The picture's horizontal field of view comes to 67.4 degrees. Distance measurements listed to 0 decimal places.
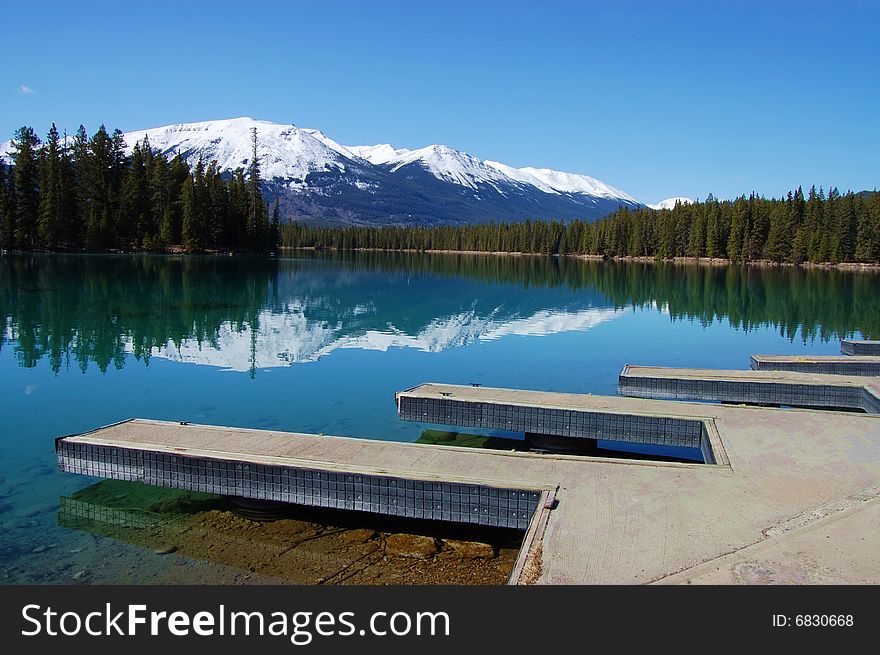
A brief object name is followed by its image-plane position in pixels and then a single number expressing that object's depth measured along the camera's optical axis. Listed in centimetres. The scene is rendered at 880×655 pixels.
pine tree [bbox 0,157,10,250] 7925
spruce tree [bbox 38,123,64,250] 8056
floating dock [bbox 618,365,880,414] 1556
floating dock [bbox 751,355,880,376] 1919
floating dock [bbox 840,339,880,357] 2436
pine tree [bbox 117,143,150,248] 8775
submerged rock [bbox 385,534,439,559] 880
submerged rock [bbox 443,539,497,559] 877
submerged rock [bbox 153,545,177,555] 870
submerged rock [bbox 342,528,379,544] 921
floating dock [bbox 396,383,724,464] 1180
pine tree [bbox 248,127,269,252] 10675
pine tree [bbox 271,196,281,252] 11489
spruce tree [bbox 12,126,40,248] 8162
